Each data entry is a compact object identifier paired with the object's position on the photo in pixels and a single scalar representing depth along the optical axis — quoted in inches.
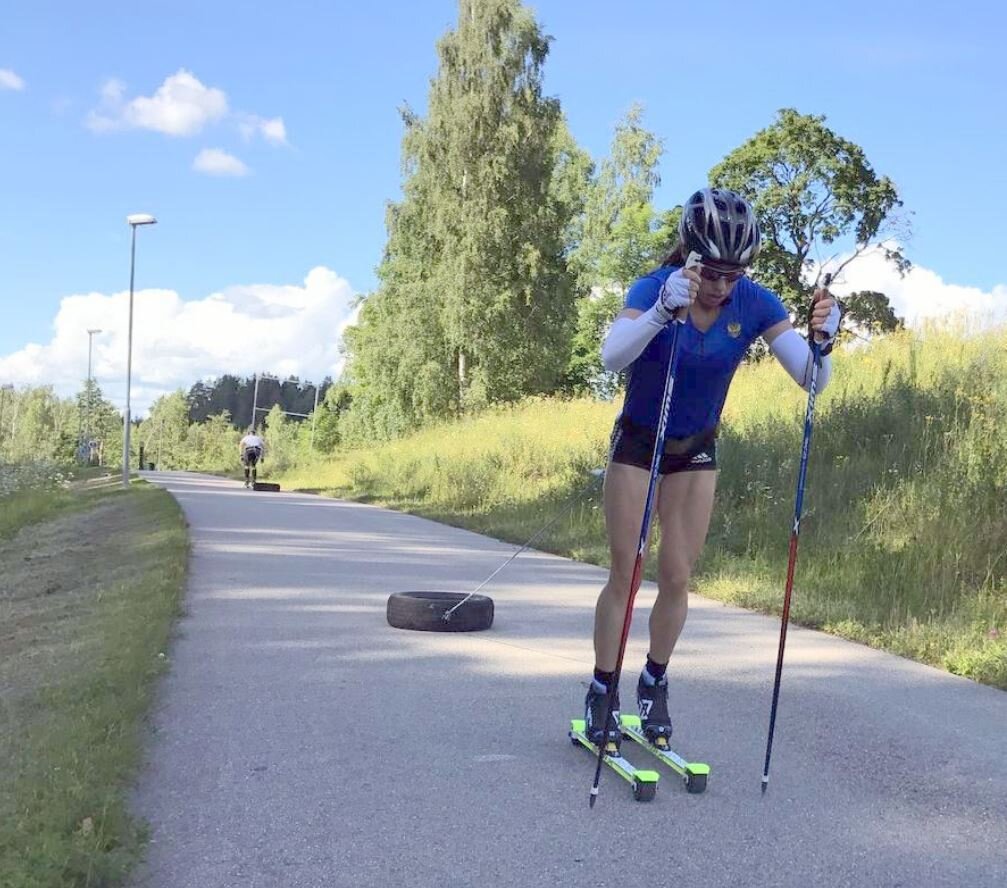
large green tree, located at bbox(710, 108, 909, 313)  1443.2
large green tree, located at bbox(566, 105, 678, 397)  1679.4
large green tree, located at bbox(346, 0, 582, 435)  1332.4
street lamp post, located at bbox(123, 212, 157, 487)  1155.9
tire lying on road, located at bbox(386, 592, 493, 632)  251.3
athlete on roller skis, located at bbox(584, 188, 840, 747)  138.6
